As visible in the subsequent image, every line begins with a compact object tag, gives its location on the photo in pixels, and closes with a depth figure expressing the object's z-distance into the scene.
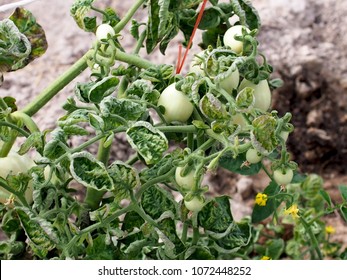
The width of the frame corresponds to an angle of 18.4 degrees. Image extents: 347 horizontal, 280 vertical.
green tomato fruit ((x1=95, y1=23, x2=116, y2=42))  1.23
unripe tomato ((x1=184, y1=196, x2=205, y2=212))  1.14
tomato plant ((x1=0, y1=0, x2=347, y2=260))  1.12
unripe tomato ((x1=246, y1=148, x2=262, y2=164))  1.16
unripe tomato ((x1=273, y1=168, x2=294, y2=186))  1.18
